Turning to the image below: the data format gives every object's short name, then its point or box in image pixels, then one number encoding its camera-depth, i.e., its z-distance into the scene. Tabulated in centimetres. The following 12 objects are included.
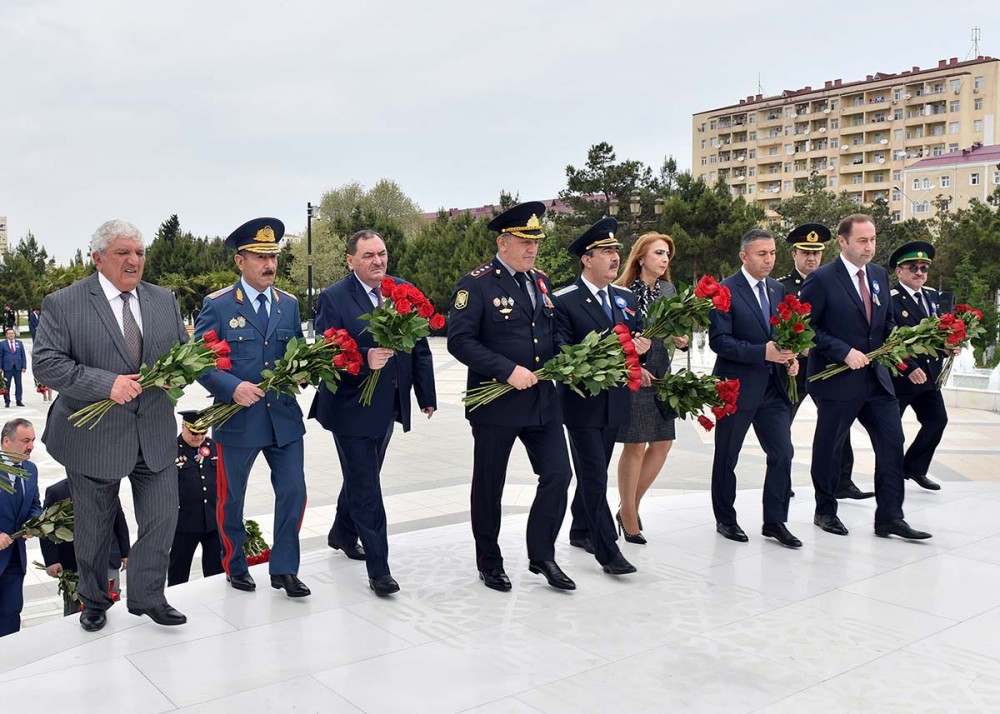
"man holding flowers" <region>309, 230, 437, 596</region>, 518
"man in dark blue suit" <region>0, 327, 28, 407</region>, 1931
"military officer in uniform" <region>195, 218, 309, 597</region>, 510
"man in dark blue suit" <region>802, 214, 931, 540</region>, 634
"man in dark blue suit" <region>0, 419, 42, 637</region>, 548
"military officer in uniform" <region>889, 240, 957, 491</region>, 769
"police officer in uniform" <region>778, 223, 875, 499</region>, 744
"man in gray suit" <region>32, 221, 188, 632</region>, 435
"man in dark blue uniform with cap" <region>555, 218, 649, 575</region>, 548
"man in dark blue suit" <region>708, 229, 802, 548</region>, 614
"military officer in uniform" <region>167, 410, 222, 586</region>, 580
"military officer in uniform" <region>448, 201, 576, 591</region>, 515
